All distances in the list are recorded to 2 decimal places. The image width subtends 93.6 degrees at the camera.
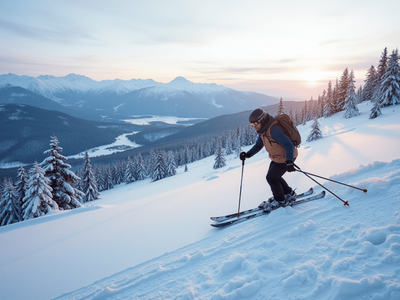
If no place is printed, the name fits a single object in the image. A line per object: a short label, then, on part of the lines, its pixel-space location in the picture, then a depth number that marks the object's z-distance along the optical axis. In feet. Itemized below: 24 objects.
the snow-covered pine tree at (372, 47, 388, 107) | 109.91
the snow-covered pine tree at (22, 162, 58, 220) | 42.47
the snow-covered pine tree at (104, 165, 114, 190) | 167.32
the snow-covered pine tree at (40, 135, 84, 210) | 48.70
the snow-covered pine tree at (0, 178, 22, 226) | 62.49
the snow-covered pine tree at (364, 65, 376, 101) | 140.94
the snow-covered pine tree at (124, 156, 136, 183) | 174.40
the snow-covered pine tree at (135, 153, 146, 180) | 178.35
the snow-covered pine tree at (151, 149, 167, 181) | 137.90
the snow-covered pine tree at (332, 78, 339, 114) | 134.60
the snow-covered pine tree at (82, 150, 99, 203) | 96.62
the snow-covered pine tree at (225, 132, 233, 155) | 222.28
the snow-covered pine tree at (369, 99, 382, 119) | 70.17
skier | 11.83
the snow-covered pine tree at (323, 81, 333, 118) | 139.64
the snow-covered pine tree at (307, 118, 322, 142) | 74.74
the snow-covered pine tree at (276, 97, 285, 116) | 122.80
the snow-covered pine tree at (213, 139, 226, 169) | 116.37
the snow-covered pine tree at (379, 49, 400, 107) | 81.87
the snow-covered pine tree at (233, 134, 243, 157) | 163.38
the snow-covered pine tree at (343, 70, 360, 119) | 100.69
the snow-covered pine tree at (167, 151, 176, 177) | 143.18
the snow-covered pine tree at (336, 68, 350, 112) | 126.52
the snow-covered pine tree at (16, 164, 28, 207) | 63.82
